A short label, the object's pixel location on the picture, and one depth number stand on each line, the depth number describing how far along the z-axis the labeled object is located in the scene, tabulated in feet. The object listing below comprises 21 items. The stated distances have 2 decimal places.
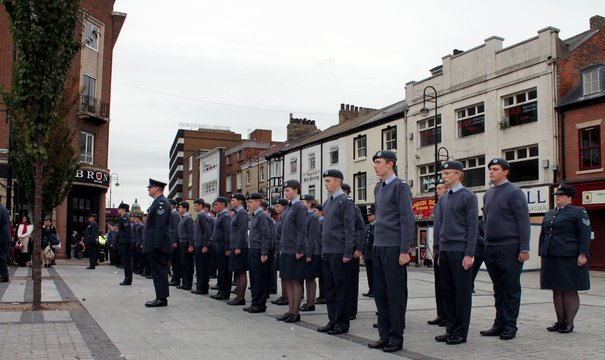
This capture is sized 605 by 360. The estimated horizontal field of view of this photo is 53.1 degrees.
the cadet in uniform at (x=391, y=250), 23.04
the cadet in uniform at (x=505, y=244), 25.44
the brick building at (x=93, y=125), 116.47
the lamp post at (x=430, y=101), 92.90
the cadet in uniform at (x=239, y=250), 37.35
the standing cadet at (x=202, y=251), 44.24
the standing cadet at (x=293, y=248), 30.09
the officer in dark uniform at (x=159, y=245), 35.19
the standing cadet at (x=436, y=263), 29.01
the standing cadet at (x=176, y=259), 51.03
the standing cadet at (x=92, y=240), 75.25
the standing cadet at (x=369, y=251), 42.55
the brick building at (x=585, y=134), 84.07
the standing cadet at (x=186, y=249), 48.16
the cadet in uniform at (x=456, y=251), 24.08
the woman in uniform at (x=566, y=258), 27.45
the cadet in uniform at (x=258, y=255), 34.17
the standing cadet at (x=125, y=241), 52.37
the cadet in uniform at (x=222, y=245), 40.70
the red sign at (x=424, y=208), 111.27
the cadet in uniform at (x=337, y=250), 26.71
